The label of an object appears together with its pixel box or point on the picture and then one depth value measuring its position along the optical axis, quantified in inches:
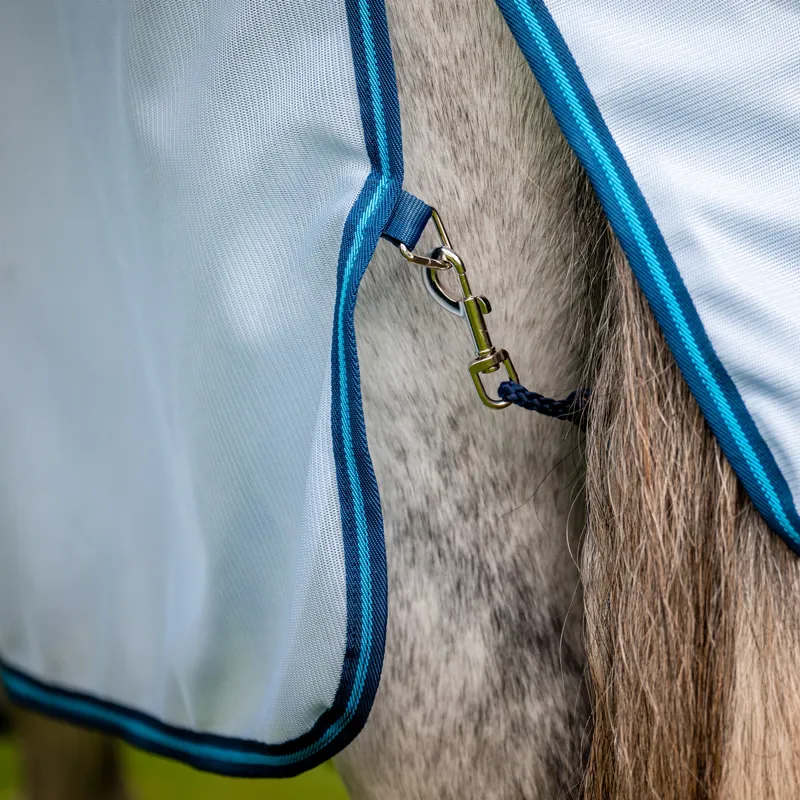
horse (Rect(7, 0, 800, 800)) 66.0
